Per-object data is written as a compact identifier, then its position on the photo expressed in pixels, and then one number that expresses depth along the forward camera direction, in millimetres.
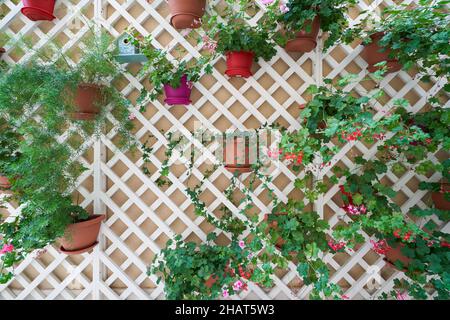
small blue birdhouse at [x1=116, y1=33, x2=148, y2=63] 1144
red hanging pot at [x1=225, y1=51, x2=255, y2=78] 1097
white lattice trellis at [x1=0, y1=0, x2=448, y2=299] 1221
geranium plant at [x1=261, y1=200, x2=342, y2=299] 995
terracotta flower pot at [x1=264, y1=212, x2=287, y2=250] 1113
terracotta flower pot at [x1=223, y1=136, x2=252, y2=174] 1084
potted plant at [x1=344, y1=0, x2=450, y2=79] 953
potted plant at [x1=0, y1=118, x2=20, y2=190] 1120
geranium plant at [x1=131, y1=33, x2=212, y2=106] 1104
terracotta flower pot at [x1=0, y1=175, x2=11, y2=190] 1122
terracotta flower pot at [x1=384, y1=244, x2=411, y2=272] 1088
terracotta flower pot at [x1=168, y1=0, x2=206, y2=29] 1055
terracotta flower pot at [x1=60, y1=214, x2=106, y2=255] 1096
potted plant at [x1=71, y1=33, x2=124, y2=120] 1081
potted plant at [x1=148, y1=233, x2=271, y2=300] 1031
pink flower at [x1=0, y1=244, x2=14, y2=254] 1082
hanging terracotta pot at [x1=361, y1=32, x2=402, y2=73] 1097
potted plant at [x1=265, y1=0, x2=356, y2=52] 1008
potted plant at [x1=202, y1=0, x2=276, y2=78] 1066
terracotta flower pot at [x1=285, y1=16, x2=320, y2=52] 1060
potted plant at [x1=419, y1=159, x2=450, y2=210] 1095
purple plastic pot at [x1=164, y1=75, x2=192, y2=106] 1126
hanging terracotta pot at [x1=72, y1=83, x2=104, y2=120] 1081
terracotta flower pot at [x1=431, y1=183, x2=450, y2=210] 1128
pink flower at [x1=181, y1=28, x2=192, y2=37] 1212
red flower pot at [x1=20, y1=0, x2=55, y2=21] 1099
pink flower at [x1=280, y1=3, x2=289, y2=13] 1039
